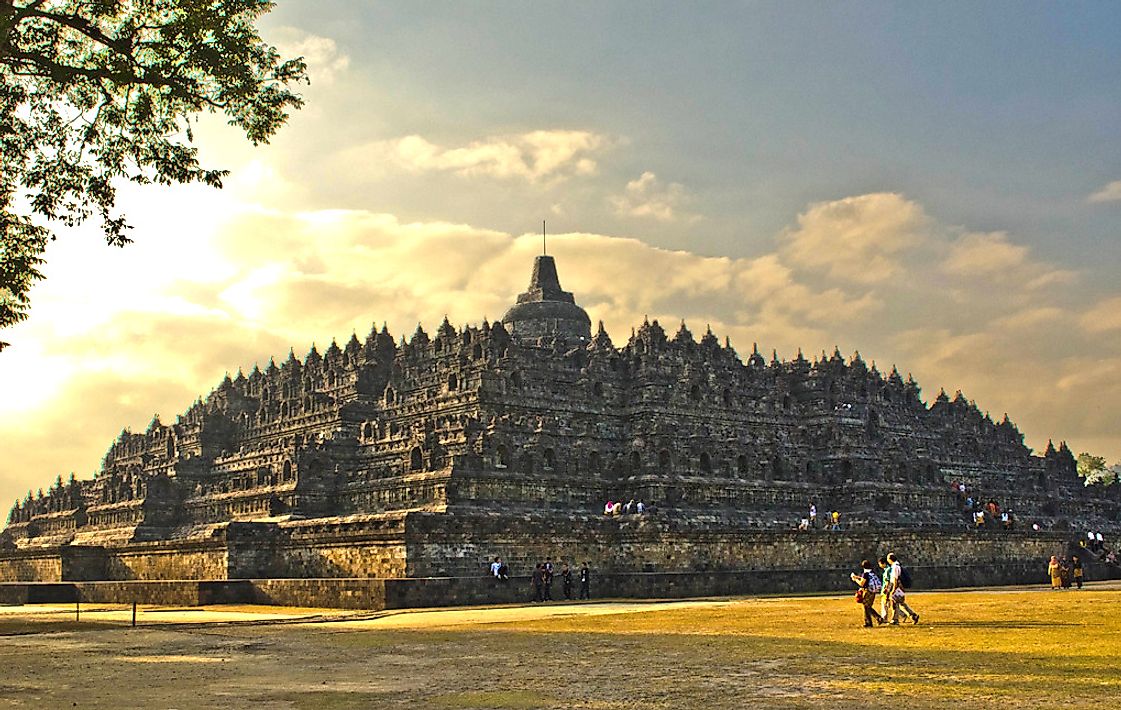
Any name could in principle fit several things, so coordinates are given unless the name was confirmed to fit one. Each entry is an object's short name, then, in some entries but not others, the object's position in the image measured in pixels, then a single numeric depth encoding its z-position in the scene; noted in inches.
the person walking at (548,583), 1755.7
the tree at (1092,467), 5149.6
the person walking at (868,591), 1075.9
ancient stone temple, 2108.8
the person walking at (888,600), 1117.7
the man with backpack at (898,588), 1115.3
